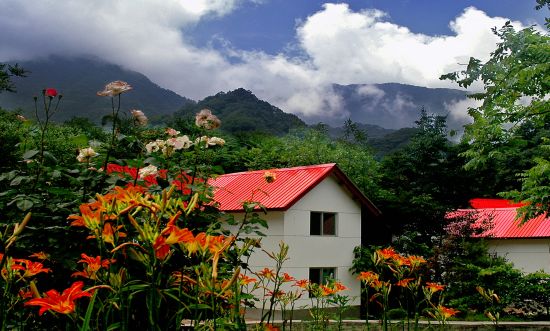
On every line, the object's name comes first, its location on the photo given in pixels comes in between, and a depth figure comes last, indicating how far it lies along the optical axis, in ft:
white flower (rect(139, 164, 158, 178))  12.85
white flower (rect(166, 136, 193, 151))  14.15
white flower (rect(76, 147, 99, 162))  13.56
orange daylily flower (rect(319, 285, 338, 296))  9.32
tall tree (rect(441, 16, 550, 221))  43.42
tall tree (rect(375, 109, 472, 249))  73.10
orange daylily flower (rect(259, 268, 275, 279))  8.97
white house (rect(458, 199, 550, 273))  77.30
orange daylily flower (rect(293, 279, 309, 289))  10.63
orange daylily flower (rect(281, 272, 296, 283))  9.12
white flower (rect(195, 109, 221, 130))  15.03
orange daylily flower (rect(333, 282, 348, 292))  10.04
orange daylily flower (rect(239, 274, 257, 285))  8.51
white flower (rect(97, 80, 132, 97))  13.01
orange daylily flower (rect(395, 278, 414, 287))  8.66
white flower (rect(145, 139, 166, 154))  14.15
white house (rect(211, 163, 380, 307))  60.59
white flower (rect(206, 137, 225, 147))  15.08
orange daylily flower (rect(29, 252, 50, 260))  8.21
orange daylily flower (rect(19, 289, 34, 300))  7.06
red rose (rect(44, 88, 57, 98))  13.15
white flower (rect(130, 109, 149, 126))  13.85
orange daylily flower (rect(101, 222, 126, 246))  5.58
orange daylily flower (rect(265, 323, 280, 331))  7.09
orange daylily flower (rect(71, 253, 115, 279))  5.99
